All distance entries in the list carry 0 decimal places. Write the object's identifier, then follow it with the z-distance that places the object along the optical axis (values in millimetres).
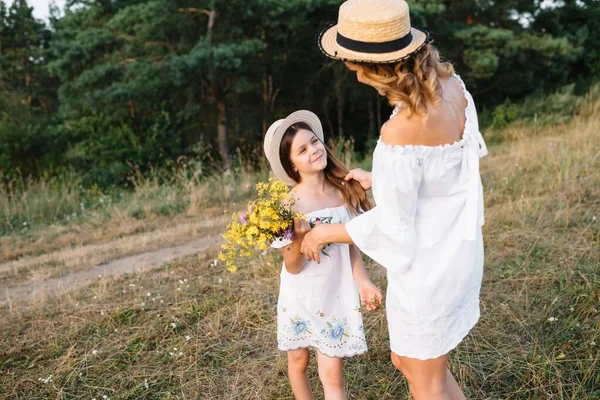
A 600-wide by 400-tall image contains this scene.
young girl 2385
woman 1725
